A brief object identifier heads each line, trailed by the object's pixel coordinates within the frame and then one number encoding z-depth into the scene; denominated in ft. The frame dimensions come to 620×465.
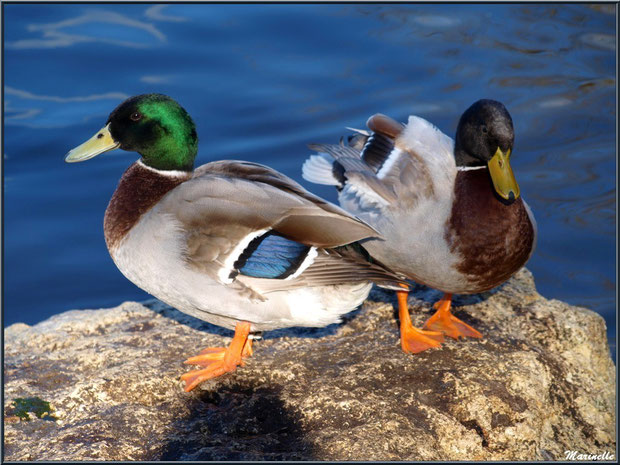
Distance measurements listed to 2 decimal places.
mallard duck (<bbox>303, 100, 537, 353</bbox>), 28.40
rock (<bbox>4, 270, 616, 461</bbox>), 23.62
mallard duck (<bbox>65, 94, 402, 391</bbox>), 25.39
